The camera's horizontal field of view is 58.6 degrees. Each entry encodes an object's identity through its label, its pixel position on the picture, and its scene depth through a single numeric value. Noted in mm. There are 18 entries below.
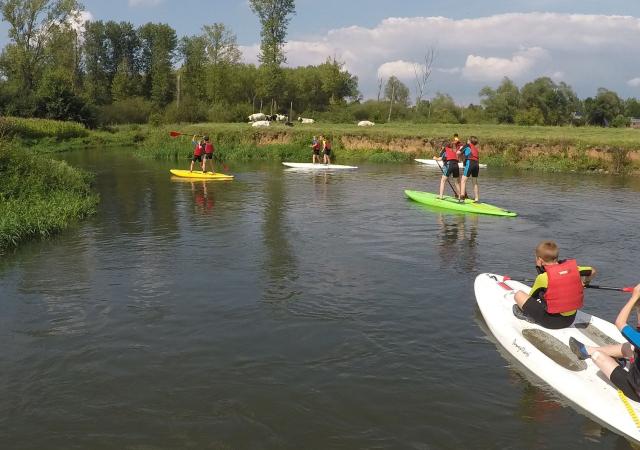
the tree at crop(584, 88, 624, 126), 67375
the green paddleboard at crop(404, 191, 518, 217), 15612
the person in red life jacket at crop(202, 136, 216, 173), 23047
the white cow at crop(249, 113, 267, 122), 53909
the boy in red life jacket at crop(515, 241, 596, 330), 6277
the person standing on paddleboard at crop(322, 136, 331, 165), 27803
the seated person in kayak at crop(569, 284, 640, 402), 5016
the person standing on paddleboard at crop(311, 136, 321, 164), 28594
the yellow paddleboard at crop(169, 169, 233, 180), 23684
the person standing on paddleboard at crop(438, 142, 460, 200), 16578
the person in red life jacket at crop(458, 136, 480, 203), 15734
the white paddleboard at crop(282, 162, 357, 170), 27656
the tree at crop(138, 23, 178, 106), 70625
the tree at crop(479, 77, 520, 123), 57625
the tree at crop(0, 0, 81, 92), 52719
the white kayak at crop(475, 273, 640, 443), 5168
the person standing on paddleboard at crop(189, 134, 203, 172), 23156
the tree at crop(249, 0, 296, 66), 55938
